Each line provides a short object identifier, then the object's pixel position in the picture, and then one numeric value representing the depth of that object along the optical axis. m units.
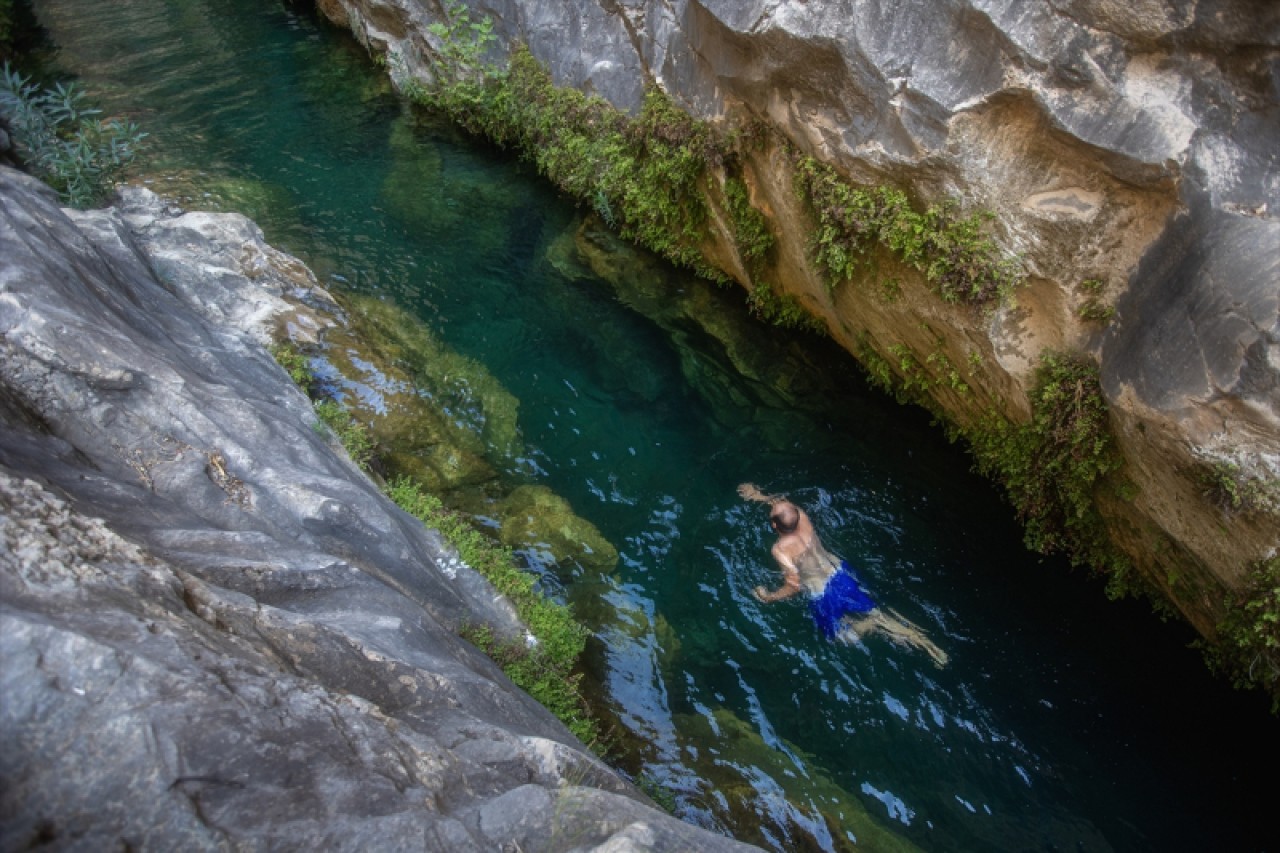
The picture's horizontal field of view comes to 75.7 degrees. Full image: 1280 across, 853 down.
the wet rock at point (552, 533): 7.09
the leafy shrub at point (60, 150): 8.07
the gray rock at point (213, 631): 2.33
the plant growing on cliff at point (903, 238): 6.72
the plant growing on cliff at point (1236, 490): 5.15
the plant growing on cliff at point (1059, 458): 6.37
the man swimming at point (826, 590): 6.69
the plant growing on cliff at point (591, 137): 9.80
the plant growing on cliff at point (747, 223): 9.19
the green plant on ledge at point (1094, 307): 6.08
